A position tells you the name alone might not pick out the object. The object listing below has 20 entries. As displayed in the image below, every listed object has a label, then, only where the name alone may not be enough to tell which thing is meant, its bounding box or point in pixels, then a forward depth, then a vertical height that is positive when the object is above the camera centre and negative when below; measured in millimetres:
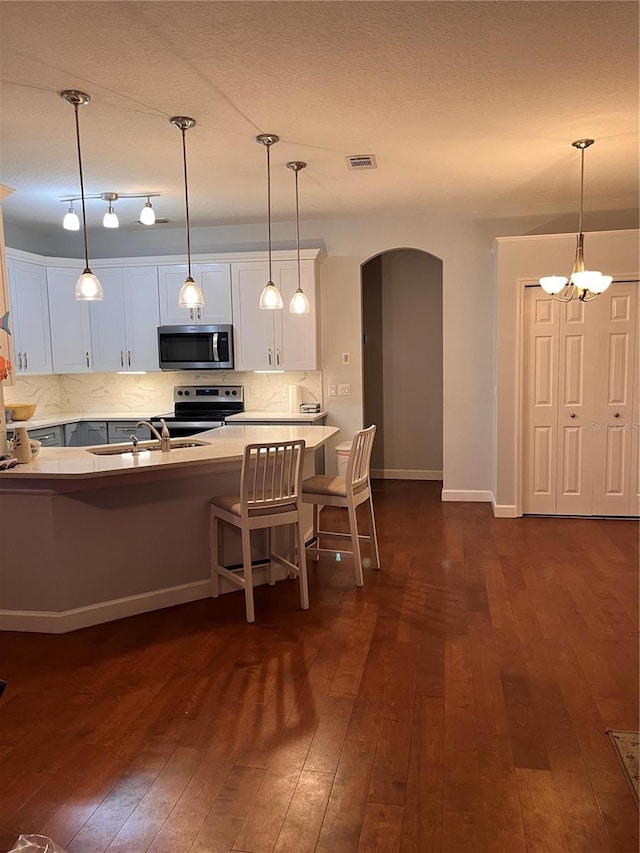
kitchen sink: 4172 -455
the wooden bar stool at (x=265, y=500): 3572 -699
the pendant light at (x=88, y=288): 3494 +473
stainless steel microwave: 6246 +261
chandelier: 4160 +564
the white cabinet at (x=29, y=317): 5922 +567
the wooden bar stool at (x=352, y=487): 4016 -717
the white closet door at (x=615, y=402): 5434 -300
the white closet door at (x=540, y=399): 5551 -267
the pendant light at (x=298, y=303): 4531 +476
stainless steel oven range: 6492 -279
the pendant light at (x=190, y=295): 3846 +464
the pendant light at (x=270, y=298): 4188 +474
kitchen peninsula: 3441 -855
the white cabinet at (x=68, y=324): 6391 +521
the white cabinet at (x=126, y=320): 6410 +544
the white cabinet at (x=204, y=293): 6246 +771
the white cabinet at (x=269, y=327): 6156 +434
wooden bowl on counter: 4668 -235
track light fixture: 4557 +1112
